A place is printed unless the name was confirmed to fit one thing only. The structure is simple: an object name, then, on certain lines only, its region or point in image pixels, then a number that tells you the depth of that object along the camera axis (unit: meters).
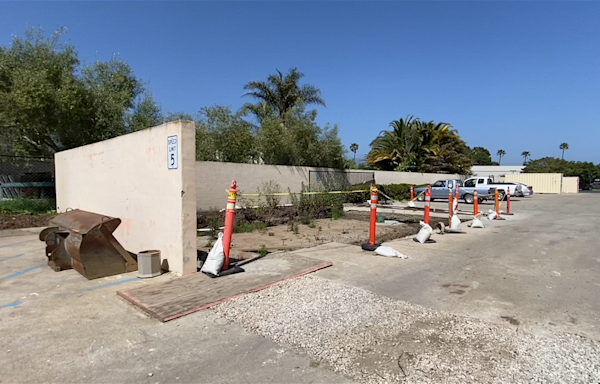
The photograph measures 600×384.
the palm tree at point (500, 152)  125.25
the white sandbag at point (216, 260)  5.44
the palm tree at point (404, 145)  37.81
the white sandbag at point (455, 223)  10.41
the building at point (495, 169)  61.75
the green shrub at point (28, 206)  12.50
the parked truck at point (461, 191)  23.66
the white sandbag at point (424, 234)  8.61
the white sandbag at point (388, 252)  7.10
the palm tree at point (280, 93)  26.81
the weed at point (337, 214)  14.21
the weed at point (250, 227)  10.78
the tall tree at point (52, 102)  12.20
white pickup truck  25.23
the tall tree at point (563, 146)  101.27
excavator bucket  5.54
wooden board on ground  4.24
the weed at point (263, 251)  7.11
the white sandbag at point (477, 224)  11.50
